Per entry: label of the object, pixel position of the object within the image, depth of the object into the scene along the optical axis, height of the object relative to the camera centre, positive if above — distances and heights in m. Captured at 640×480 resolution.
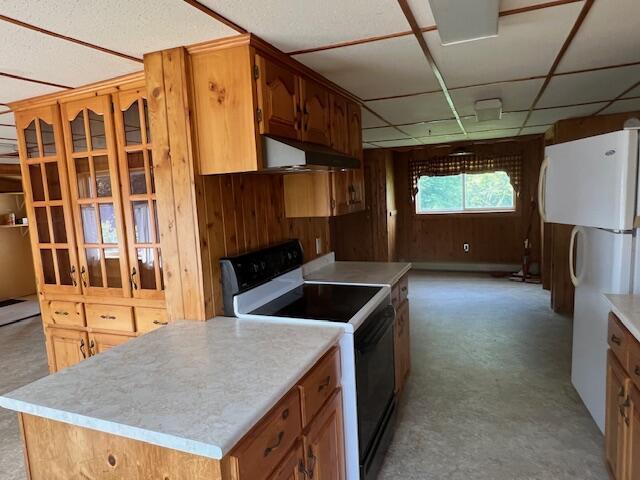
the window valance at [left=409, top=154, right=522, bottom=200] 6.37 +0.38
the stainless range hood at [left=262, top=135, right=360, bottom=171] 1.69 +0.18
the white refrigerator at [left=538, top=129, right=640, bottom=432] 2.01 -0.22
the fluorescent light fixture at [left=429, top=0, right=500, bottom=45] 1.38 +0.62
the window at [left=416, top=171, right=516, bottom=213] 6.74 -0.06
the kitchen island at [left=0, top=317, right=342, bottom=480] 1.08 -0.58
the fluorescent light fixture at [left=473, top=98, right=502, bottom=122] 3.13 +0.65
